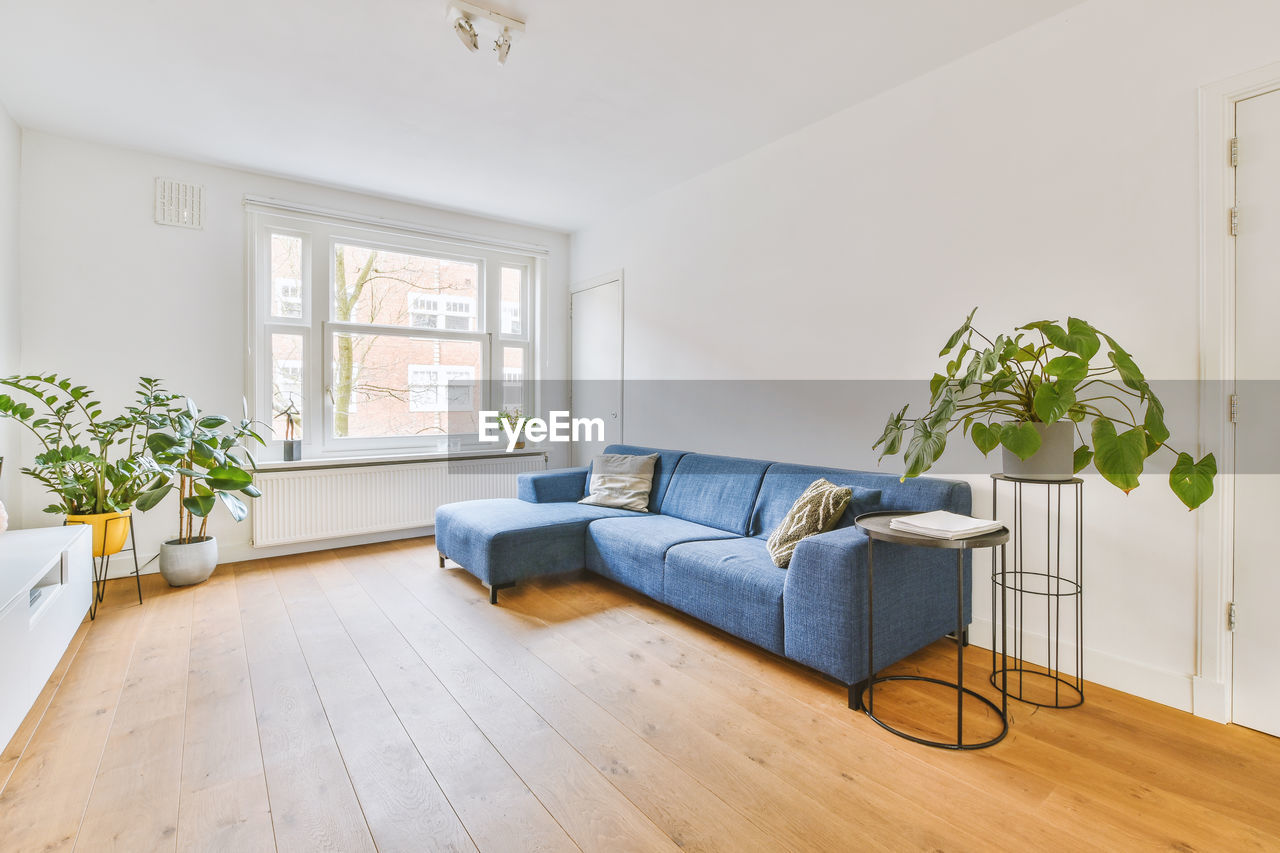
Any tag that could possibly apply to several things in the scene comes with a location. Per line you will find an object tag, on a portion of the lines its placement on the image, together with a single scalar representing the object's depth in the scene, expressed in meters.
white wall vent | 3.64
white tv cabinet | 1.80
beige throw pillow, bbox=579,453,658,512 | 3.80
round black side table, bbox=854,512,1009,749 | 1.84
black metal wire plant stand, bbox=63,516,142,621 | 3.03
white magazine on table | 1.88
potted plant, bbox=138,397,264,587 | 3.06
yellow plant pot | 3.06
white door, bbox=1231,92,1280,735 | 1.88
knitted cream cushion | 2.53
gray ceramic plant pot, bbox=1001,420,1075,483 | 1.96
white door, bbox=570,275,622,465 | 4.80
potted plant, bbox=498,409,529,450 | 5.00
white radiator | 3.93
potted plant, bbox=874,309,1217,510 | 1.77
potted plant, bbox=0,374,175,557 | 2.97
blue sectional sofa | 2.15
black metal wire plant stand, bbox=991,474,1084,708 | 2.21
